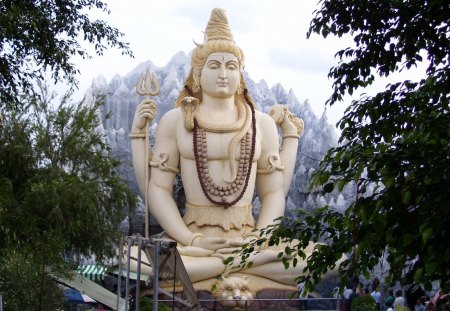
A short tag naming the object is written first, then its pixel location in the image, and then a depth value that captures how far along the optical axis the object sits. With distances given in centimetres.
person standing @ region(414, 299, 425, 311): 1280
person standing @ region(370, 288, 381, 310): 1538
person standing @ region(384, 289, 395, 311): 1431
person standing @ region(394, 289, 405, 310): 1329
